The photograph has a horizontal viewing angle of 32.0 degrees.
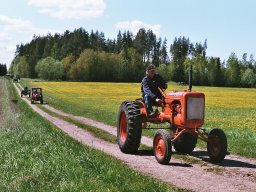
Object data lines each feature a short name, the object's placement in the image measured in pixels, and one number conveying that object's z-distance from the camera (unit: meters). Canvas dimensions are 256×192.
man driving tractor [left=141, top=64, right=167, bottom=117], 12.81
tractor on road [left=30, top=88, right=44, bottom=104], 43.25
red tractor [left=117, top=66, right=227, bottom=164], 11.24
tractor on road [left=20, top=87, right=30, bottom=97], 55.24
